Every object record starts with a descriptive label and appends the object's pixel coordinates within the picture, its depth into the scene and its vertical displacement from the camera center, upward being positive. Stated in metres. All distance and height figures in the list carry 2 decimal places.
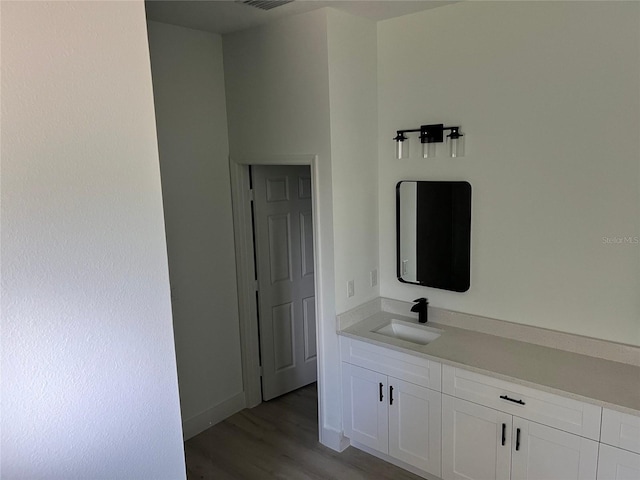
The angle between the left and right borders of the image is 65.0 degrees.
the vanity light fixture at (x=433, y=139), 3.09 +0.11
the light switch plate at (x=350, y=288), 3.35 -0.85
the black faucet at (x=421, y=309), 3.35 -1.00
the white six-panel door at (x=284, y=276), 3.96 -0.93
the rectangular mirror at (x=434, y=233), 3.17 -0.50
